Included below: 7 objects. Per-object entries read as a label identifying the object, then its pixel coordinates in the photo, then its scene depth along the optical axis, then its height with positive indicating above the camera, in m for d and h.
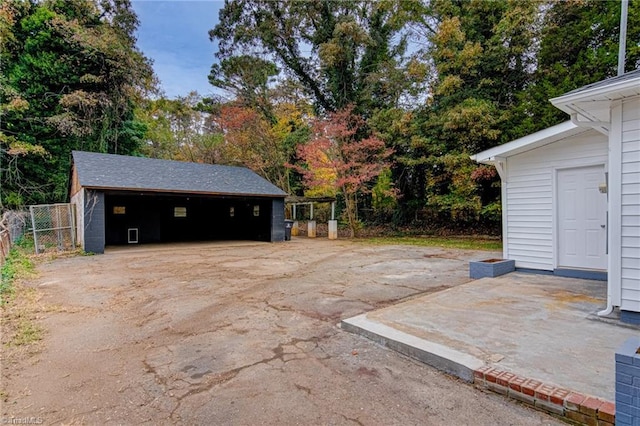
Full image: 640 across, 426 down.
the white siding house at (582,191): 3.41 +0.26
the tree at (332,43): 15.72 +9.05
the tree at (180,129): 21.08 +5.57
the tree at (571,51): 10.21 +5.37
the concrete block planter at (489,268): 5.99 -1.16
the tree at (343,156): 14.21 +2.44
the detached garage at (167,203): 10.32 +0.27
